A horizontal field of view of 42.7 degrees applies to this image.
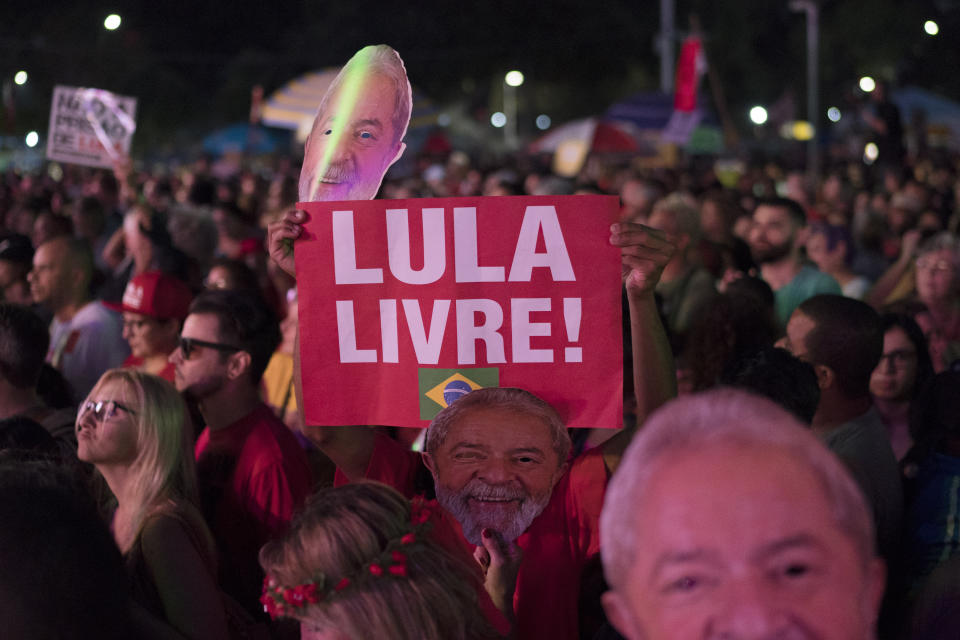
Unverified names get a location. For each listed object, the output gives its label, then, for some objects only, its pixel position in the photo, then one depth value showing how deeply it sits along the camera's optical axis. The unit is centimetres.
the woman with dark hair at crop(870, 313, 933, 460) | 517
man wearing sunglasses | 379
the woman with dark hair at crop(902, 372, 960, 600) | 364
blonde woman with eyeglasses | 315
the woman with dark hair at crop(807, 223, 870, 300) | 816
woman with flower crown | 227
